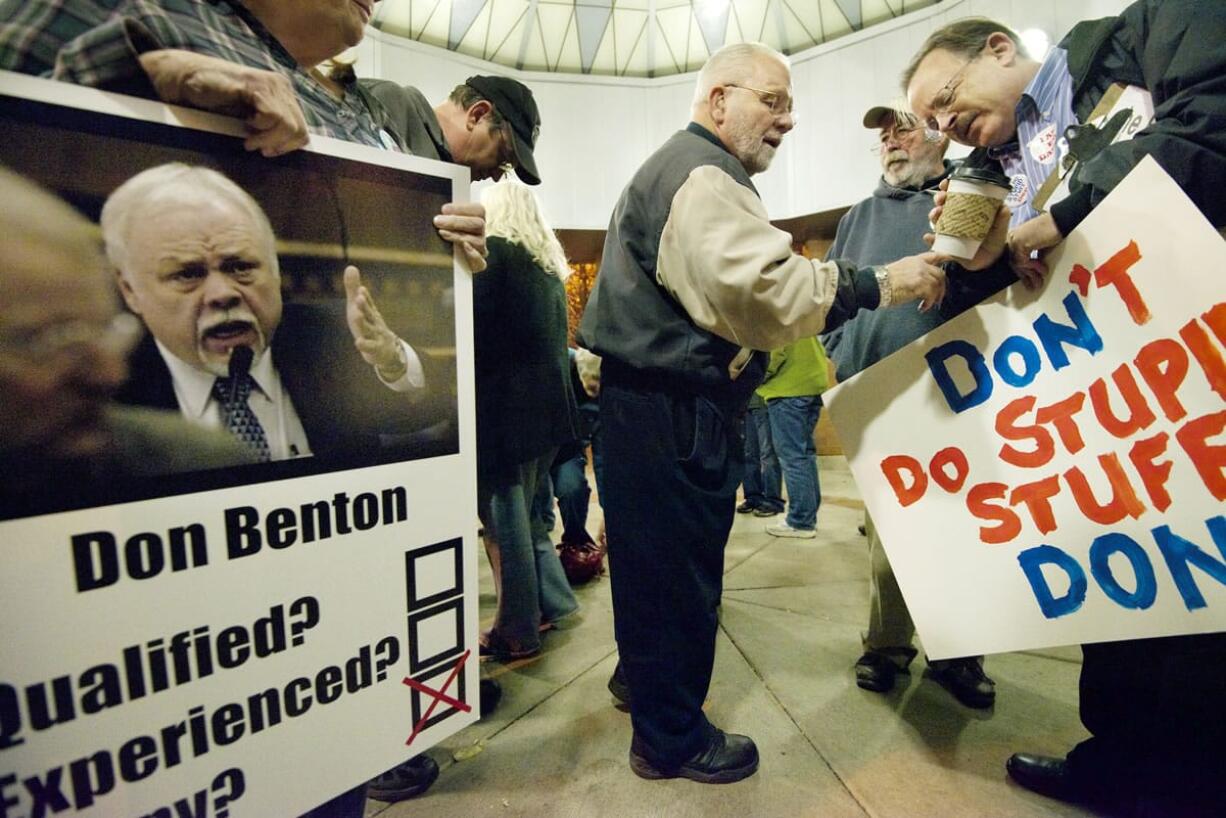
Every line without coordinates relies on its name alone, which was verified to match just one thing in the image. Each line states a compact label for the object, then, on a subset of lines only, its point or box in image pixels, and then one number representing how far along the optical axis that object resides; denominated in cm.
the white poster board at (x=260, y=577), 60
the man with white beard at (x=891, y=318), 172
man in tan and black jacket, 130
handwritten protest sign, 99
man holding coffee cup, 99
